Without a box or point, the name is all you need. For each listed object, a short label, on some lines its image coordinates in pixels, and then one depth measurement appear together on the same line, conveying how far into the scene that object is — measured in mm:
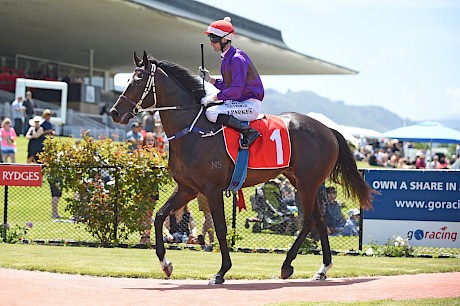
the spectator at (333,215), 15023
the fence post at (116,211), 14133
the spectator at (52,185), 15225
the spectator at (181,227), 14625
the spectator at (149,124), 30378
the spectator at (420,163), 33291
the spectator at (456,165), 26805
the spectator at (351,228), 15008
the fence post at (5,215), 14279
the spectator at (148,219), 14195
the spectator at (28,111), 30417
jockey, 9414
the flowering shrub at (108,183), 14125
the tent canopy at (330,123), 17023
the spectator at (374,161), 42969
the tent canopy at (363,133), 49294
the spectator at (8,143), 21594
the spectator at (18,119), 30125
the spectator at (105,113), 44188
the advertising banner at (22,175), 14352
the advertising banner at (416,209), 13930
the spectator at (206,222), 14242
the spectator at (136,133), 21089
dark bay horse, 9414
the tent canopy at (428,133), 29780
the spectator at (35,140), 19859
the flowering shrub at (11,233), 14250
